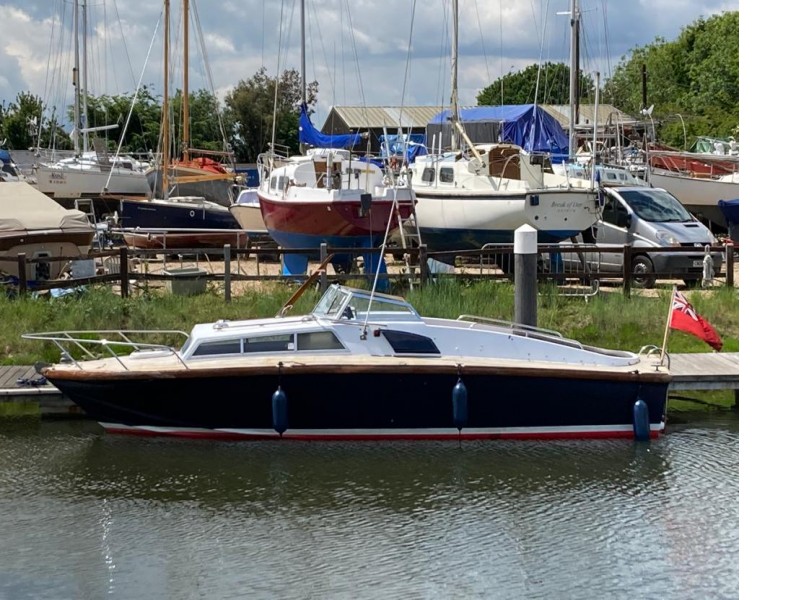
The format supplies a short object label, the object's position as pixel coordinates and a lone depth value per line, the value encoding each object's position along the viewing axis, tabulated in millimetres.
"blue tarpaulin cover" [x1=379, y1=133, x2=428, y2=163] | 24778
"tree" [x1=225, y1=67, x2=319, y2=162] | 66312
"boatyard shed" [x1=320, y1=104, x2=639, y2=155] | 60156
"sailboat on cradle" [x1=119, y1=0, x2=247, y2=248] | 29188
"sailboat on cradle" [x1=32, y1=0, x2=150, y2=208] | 43531
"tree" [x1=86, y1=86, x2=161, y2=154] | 65688
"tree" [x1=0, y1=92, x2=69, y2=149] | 71750
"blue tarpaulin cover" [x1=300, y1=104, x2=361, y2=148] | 34812
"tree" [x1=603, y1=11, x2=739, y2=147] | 69312
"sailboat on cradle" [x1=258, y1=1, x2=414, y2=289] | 23250
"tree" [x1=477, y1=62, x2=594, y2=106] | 79688
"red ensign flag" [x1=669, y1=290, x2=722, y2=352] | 14555
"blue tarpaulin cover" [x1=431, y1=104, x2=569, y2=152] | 40750
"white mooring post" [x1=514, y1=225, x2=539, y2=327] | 15883
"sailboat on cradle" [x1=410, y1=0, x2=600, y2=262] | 23281
